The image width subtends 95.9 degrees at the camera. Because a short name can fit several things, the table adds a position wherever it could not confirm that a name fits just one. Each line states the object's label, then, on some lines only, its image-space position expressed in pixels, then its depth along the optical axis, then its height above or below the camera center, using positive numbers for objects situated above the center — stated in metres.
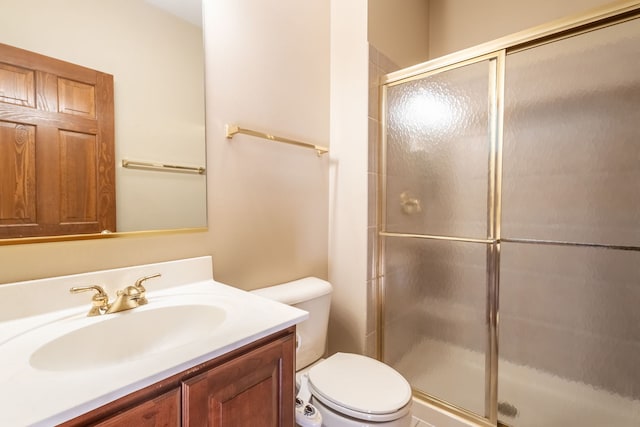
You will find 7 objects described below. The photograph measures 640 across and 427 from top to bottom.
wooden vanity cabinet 0.51 -0.39
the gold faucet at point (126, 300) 0.83 -0.27
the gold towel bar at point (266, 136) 1.19 +0.32
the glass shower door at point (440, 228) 1.43 -0.11
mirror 0.83 +0.45
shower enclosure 1.26 -0.10
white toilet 0.99 -0.68
